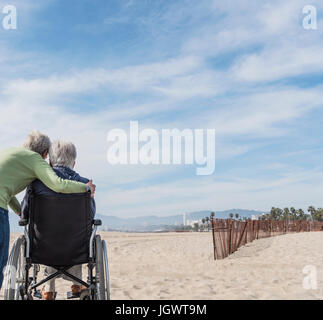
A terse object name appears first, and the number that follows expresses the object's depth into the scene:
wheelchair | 3.19
